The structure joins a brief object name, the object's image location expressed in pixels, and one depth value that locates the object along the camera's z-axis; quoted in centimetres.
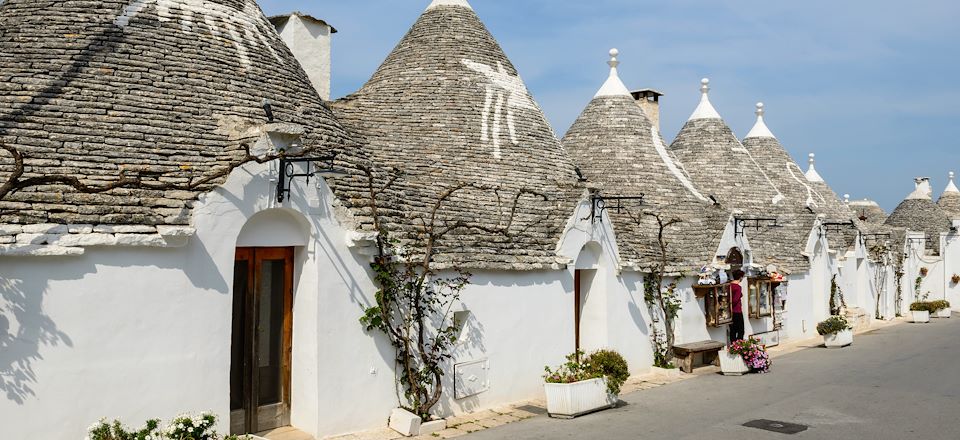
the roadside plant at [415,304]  994
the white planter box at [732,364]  1525
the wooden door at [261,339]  909
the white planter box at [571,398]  1084
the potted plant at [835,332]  2020
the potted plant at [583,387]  1085
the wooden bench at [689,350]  1563
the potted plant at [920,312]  2969
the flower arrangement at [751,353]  1528
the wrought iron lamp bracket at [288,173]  891
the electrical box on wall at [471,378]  1105
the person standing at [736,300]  1798
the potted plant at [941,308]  3145
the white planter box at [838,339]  2023
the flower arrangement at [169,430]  688
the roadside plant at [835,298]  2517
